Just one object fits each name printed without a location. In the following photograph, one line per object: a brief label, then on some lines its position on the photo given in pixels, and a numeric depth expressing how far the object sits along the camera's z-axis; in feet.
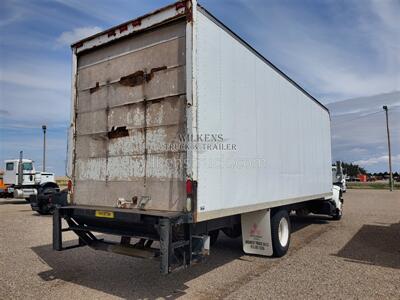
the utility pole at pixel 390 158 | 107.99
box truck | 14.46
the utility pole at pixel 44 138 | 93.30
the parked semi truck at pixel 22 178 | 58.59
